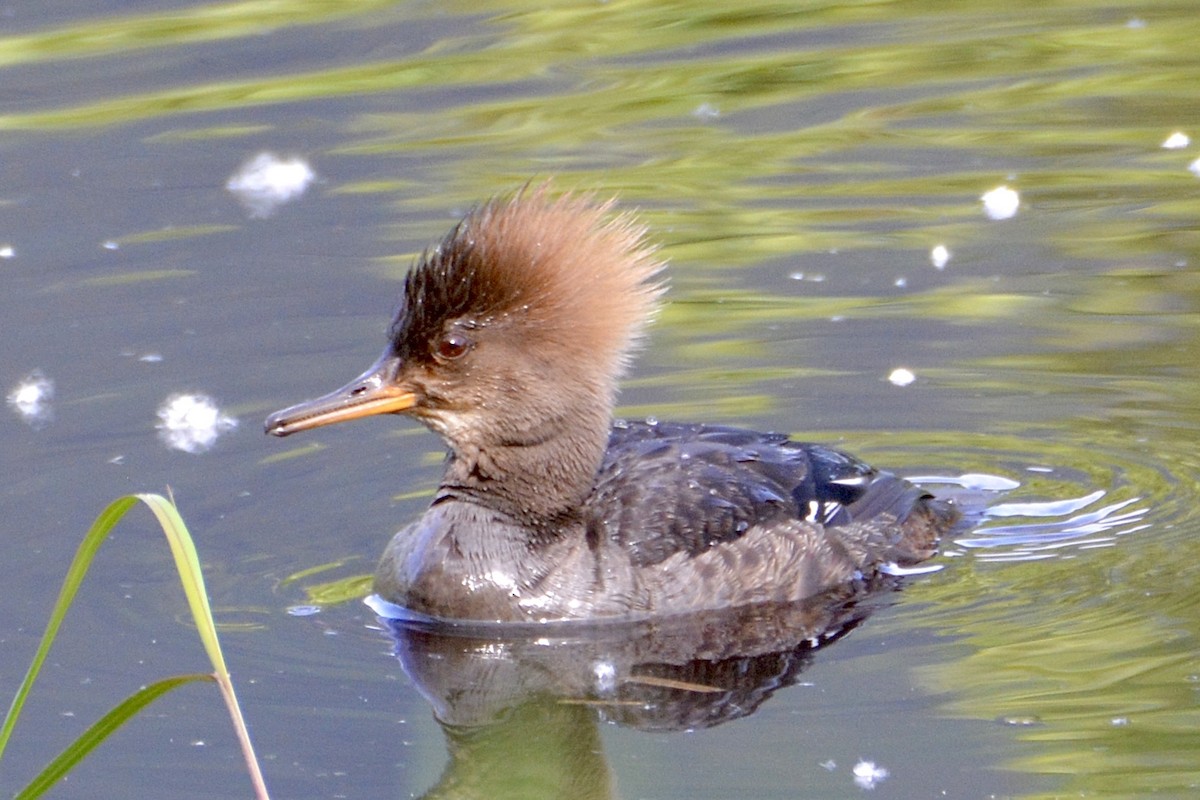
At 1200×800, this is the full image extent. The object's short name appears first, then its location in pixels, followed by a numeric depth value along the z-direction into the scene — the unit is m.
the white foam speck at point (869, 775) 10.00
